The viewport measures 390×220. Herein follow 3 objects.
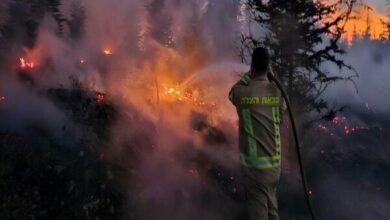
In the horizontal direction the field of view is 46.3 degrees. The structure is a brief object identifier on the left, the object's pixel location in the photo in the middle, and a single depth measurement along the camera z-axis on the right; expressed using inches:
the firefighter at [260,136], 206.2
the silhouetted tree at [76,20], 953.5
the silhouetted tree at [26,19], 665.6
